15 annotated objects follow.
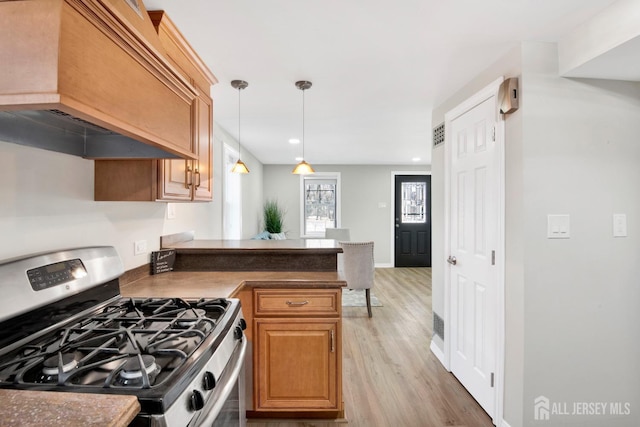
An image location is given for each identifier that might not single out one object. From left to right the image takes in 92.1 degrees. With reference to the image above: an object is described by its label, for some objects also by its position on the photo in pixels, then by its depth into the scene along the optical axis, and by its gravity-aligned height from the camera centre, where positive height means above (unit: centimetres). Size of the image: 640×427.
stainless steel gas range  74 -40
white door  193 -24
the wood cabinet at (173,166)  150 +26
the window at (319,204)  675 +23
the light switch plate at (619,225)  170 -5
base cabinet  180 -77
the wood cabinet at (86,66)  70 +39
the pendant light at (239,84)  225 +97
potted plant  587 -12
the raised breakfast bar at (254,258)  208 -30
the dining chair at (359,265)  371 -61
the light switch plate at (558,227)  168 -6
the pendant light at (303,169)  283 +42
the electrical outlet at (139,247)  180 -20
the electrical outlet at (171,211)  221 +3
